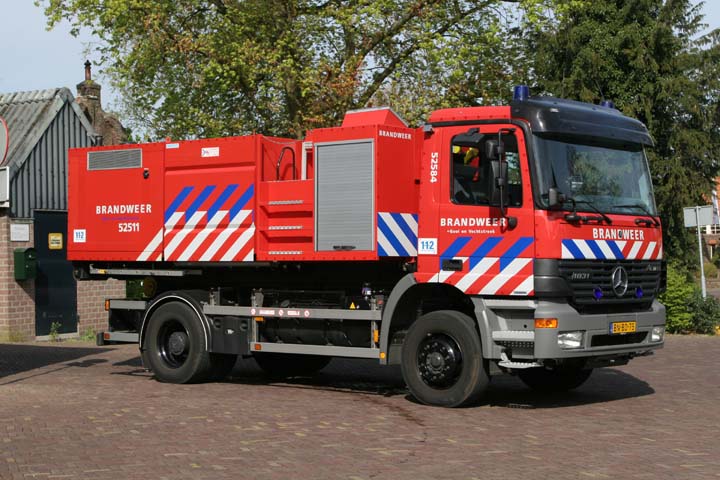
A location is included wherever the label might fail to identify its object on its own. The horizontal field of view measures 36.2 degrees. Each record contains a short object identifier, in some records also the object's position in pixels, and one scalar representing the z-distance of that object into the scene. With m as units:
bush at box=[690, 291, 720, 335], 23.00
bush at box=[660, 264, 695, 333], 22.86
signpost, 24.11
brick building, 22.22
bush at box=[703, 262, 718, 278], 53.85
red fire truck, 11.07
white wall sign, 22.28
